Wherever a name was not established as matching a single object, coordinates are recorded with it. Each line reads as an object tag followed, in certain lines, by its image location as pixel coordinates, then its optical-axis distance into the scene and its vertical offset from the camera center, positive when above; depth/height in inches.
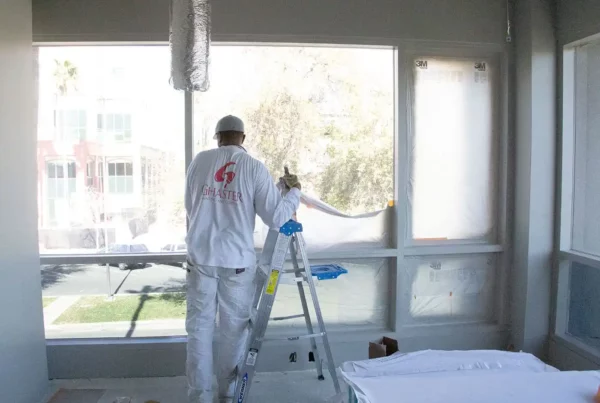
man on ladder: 100.3 -13.5
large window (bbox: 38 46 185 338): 121.2 +1.7
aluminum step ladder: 98.9 -22.5
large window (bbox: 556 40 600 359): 117.6 -3.9
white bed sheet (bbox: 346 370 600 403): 60.0 -27.0
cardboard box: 96.3 -34.3
